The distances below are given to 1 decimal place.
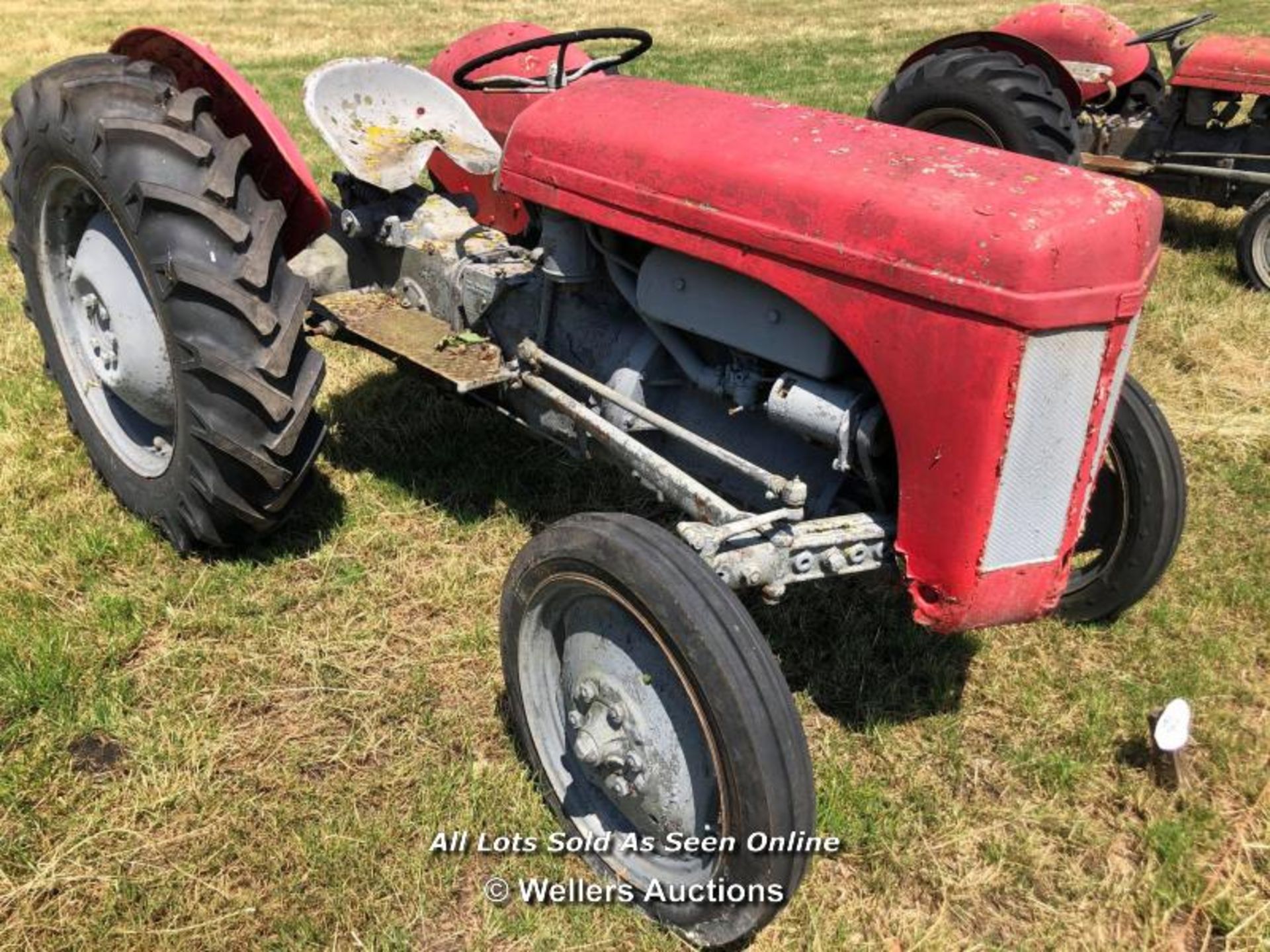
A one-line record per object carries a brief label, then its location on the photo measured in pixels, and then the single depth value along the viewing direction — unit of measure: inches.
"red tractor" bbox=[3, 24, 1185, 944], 74.4
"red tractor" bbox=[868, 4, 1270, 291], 195.5
